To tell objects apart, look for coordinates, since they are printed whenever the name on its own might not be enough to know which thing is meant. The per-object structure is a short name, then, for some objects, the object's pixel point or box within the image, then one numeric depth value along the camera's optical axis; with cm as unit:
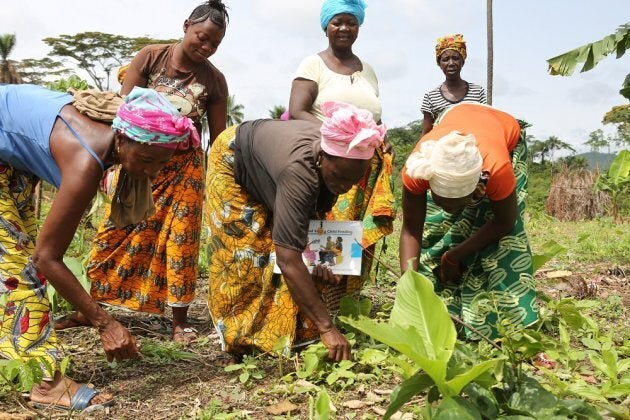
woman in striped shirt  459
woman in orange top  261
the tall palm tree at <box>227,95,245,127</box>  3738
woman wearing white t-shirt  343
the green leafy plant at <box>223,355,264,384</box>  281
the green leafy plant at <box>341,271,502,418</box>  182
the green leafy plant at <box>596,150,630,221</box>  553
